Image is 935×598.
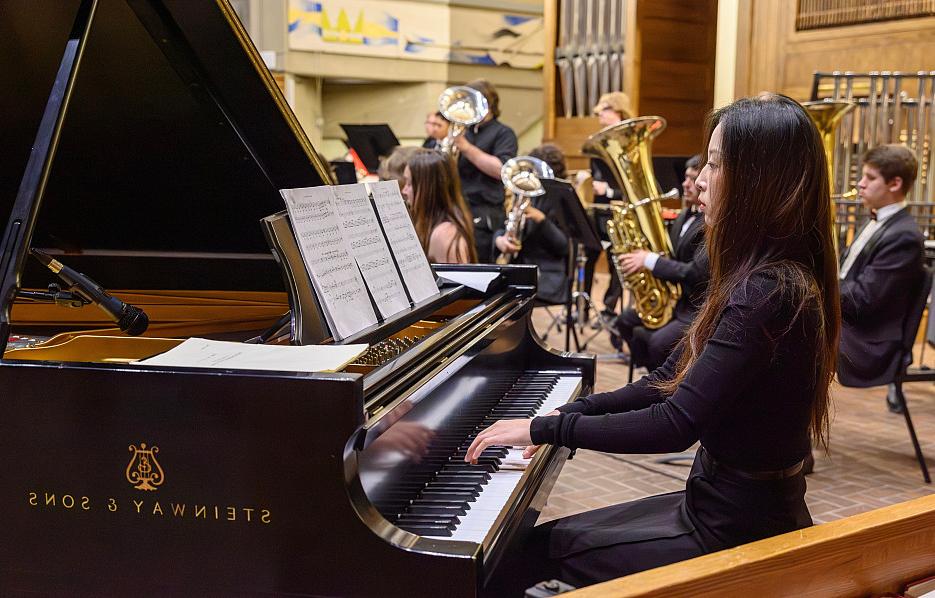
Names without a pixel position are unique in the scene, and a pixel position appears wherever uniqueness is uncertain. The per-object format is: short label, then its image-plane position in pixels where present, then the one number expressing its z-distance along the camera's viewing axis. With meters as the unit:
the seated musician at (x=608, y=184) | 7.62
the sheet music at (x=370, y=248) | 2.35
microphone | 2.02
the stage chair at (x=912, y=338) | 4.27
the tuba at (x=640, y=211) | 5.07
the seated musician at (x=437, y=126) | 6.62
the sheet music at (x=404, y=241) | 2.56
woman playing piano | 1.82
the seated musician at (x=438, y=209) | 4.20
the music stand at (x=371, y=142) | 7.38
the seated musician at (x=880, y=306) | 4.25
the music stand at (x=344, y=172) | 7.99
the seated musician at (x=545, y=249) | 5.96
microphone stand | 2.05
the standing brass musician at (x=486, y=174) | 6.68
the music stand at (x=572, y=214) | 5.51
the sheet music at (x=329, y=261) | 2.15
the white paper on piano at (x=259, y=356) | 1.76
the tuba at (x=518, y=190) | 5.81
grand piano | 1.67
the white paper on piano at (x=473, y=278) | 3.11
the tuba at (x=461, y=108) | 6.62
